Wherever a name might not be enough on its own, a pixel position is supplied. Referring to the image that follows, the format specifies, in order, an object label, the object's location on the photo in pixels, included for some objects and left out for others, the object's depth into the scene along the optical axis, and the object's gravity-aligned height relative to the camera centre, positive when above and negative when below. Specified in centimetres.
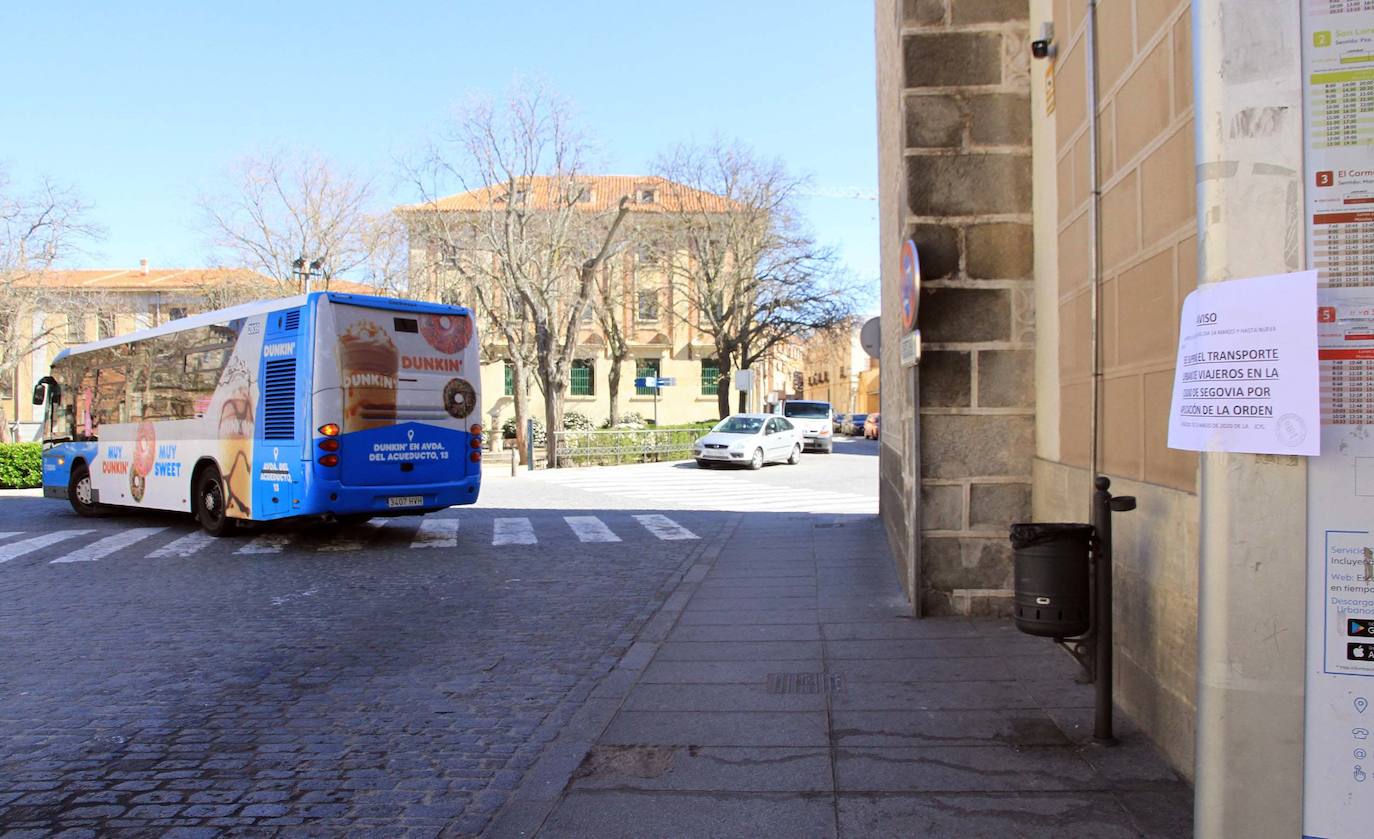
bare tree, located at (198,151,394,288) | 3553 +634
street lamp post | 3294 +499
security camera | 604 +227
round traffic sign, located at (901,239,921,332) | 638 +87
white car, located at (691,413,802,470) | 2772 -84
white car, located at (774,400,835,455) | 3716 -52
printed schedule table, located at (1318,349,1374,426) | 242 +6
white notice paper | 243 +12
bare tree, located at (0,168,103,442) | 3238 +402
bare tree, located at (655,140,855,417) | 4062 +626
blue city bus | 1116 +3
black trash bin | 420 -71
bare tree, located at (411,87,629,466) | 2888 +520
